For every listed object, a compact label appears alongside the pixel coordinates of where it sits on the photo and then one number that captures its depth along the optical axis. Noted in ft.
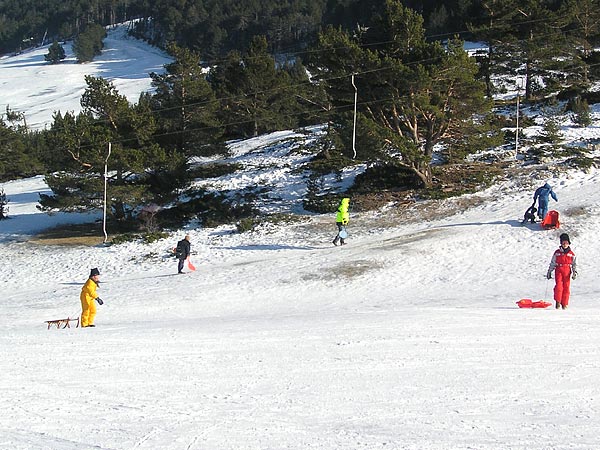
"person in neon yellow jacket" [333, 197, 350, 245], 78.79
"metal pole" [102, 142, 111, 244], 96.17
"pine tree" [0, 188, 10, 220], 118.83
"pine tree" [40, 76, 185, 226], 97.91
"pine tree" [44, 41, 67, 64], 480.23
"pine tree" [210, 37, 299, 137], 144.87
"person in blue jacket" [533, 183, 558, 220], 75.92
